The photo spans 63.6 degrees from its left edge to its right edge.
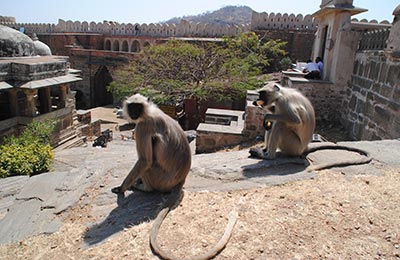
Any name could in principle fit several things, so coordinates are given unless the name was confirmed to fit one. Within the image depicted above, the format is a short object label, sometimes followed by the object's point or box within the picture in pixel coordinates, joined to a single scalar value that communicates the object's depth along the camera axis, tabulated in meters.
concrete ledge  7.75
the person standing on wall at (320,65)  9.75
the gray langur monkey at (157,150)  2.94
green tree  13.06
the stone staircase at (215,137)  7.71
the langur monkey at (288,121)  3.73
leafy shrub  4.96
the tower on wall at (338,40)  8.43
